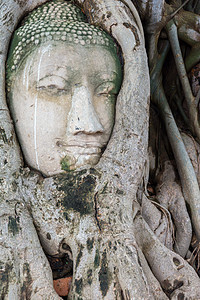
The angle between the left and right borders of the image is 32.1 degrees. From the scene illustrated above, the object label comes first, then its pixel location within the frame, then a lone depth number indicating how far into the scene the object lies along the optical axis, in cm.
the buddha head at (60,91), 159
